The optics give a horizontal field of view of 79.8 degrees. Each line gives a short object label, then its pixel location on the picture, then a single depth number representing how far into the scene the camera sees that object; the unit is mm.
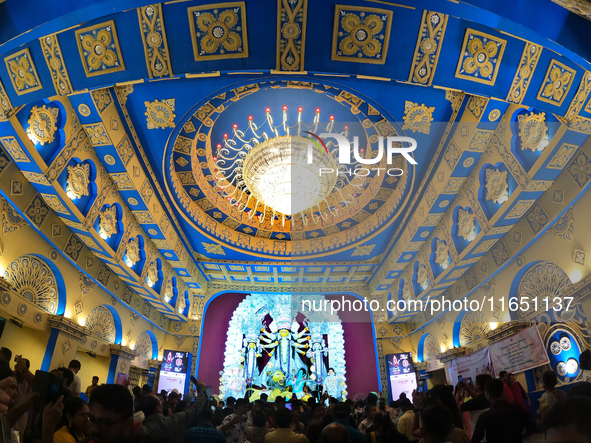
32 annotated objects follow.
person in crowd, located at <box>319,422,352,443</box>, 2555
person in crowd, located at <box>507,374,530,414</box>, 4785
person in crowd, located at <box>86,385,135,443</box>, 1747
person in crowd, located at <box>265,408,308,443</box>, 3695
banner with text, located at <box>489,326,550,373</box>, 6745
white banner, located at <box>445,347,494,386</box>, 8477
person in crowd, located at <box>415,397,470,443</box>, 2462
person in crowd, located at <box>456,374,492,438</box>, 3568
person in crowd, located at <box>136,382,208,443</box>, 2934
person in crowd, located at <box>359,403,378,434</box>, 4539
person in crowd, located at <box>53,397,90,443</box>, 2504
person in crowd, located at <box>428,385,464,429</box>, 3023
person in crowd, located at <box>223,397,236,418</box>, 6664
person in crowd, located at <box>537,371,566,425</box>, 4090
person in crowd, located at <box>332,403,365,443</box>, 3484
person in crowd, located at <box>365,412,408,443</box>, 2902
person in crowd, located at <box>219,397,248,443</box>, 5134
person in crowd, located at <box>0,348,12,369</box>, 3737
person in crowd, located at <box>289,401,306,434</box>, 5254
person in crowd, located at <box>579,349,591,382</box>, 3801
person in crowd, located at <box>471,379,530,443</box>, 2588
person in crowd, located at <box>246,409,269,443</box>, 4441
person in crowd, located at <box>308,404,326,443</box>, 4119
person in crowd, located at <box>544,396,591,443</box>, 1400
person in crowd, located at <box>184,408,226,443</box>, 3215
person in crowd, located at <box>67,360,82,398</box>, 5723
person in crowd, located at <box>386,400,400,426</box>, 6242
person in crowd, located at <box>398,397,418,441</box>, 4078
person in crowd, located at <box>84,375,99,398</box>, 7498
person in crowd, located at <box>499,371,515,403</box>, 4687
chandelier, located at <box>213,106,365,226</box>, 8688
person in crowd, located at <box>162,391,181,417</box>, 5364
